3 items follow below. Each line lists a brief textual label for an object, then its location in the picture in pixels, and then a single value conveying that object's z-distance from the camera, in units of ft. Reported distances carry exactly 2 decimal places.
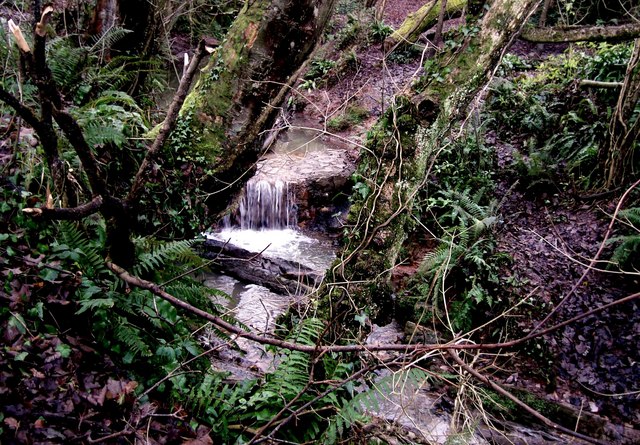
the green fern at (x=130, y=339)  7.48
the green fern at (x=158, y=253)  8.84
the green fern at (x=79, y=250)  7.80
